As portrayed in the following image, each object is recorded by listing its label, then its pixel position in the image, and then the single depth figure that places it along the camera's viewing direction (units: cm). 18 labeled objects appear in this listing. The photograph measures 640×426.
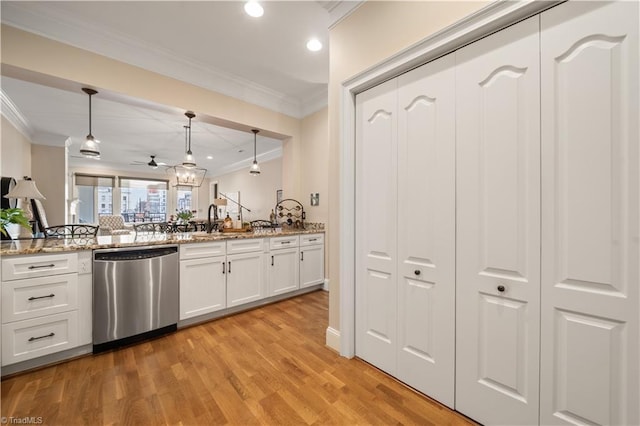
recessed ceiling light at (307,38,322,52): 272
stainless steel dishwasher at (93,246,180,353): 218
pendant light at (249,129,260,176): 482
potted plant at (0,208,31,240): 175
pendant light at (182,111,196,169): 418
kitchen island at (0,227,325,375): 188
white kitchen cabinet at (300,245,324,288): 370
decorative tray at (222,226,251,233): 335
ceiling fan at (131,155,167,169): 860
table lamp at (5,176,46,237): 321
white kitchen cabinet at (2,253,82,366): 184
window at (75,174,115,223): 858
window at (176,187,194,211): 1051
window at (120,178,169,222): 938
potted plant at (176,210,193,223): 434
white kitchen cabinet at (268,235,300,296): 334
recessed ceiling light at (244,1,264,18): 217
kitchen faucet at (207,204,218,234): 320
